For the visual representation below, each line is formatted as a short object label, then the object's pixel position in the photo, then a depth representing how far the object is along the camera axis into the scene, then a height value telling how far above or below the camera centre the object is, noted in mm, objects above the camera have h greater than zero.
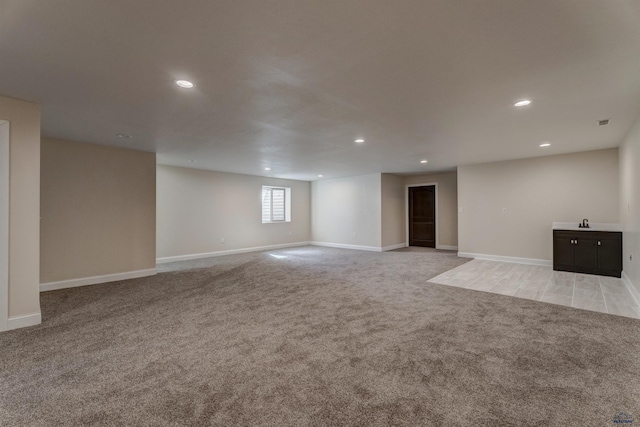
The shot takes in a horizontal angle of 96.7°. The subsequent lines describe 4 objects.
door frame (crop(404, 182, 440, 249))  9602 +254
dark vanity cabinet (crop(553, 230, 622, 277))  4945 -647
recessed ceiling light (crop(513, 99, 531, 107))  3078 +1248
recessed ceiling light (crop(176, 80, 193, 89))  2605 +1242
